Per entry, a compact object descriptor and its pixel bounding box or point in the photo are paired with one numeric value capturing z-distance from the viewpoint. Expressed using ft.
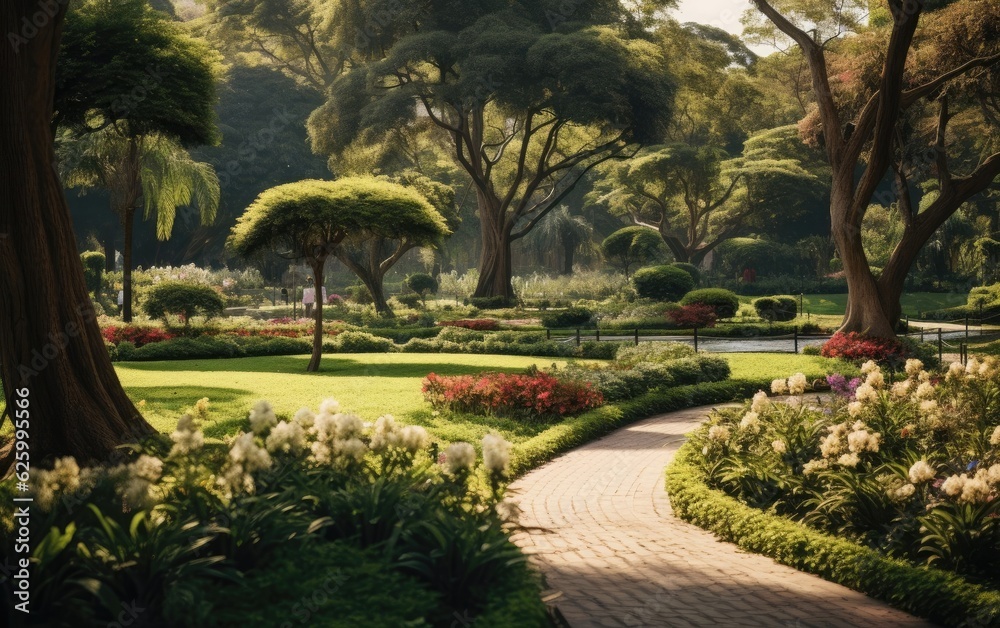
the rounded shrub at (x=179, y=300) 91.09
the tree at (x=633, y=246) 154.20
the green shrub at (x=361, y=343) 85.35
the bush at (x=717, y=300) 115.24
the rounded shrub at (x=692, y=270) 149.36
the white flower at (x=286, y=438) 20.26
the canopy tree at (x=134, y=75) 54.90
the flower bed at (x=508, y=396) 46.37
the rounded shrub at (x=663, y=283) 128.47
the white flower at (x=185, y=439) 18.72
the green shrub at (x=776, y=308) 116.16
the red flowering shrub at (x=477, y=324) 101.47
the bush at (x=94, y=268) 127.34
